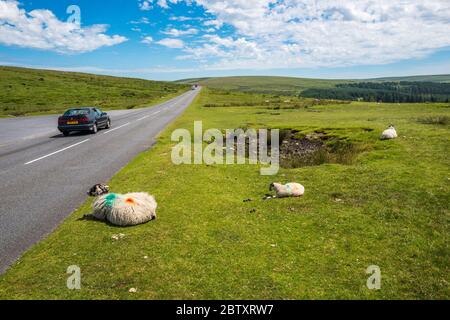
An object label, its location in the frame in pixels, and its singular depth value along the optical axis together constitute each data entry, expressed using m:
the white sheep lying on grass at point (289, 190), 11.02
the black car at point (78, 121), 28.06
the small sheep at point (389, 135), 20.08
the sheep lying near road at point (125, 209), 8.91
